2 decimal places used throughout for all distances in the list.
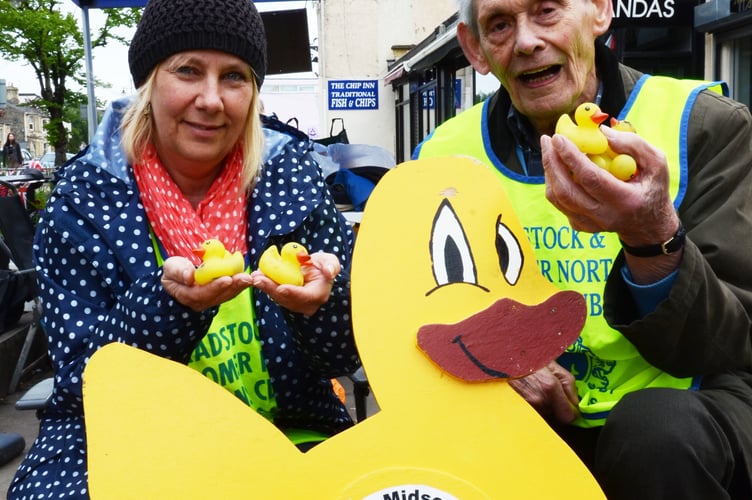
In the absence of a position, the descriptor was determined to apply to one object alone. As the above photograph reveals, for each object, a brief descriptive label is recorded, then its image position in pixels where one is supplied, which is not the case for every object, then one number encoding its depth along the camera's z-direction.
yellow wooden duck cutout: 1.32
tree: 16.86
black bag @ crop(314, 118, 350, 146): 9.20
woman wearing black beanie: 1.72
